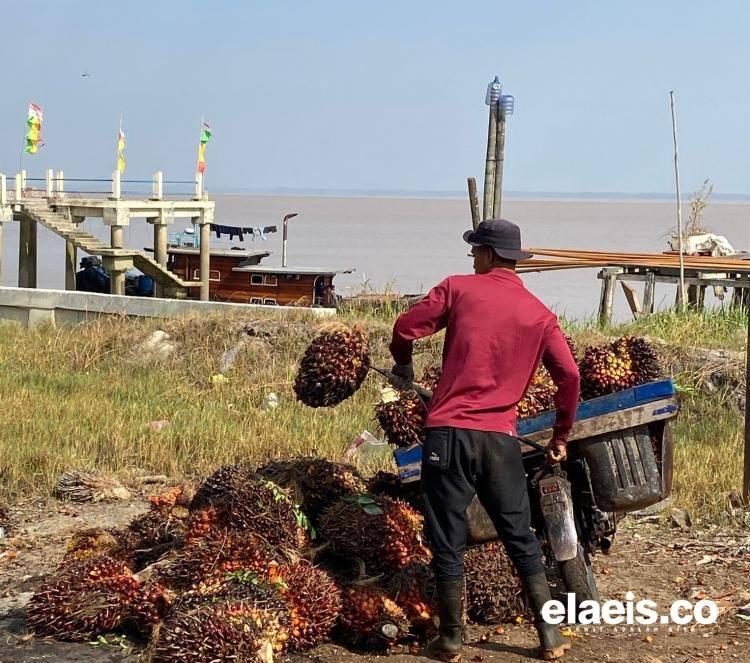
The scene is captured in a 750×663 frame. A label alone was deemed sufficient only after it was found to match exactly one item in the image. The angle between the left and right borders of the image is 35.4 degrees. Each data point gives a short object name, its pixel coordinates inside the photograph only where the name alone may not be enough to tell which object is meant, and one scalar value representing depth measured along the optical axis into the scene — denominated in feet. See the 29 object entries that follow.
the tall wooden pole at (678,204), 44.53
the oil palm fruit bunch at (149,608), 19.70
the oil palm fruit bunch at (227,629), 18.03
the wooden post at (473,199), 61.05
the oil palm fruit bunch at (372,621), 19.45
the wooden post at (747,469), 27.89
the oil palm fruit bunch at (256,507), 20.81
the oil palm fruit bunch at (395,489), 22.26
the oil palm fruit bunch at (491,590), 20.49
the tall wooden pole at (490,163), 61.57
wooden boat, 89.04
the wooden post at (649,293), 56.95
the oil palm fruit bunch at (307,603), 19.24
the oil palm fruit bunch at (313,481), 22.26
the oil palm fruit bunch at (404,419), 22.52
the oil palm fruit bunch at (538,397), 22.67
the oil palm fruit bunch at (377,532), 20.75
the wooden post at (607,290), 56.70
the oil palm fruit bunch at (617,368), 22.35
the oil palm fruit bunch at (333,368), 21.25
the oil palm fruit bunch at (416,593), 19.71
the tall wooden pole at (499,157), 61.93
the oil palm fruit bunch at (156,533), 21.83
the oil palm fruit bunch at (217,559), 19.90
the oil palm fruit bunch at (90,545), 22.16
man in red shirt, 18.56
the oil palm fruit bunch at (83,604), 19.81
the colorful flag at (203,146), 107.65
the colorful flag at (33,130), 105.91
